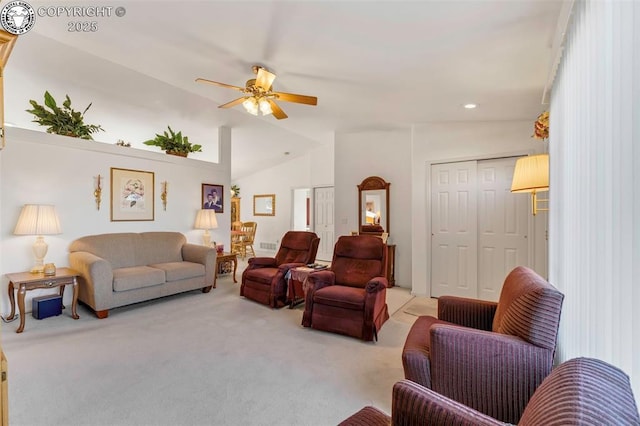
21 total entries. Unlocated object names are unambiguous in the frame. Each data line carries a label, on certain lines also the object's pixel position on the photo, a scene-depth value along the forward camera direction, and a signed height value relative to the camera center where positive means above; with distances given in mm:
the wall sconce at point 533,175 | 2182 +321
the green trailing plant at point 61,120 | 3508 +1198
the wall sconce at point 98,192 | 3963 +314
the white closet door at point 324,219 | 7363 -86
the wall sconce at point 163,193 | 4707 +353
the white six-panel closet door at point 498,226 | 3754 -132
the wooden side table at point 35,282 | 2939 -723
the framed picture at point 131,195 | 4160 +301
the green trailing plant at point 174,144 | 4766 +1189
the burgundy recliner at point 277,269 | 3816 -758
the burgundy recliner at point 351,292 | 2838 -793
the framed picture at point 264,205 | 8523 +320
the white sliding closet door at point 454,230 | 4086 -194
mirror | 5168 +183
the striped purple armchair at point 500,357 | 1448 -743
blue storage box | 3234 -1040
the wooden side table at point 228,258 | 5148 -776
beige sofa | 3311 -709
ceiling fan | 2923 +1261
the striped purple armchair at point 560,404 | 684 -486
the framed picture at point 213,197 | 5328 +345
